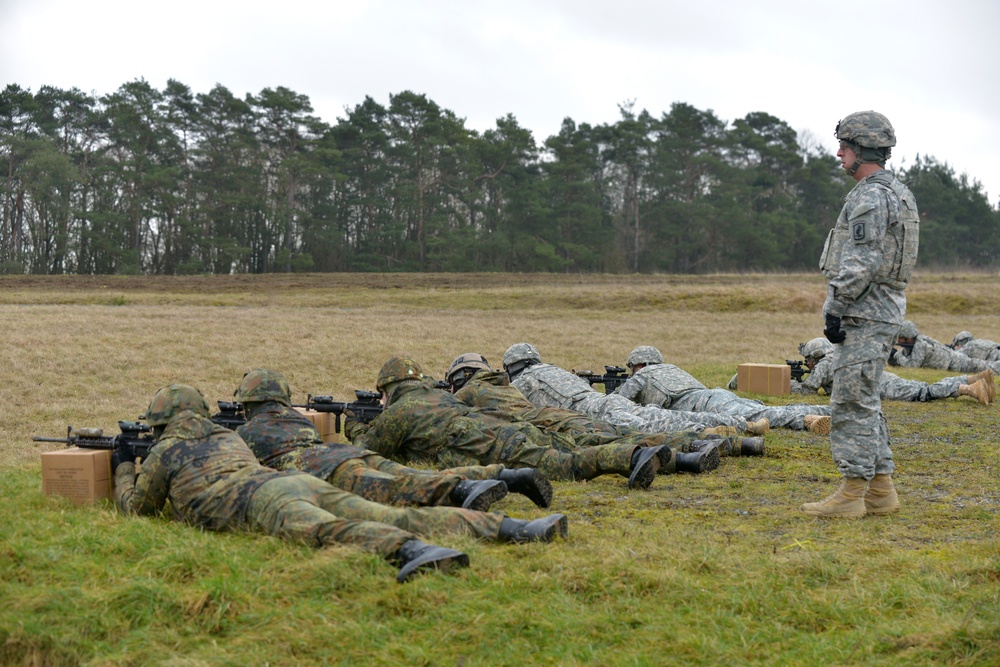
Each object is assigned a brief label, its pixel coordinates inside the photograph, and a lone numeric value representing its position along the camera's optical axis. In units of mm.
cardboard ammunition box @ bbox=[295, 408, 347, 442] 9117
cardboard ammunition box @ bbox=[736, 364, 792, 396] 14477
